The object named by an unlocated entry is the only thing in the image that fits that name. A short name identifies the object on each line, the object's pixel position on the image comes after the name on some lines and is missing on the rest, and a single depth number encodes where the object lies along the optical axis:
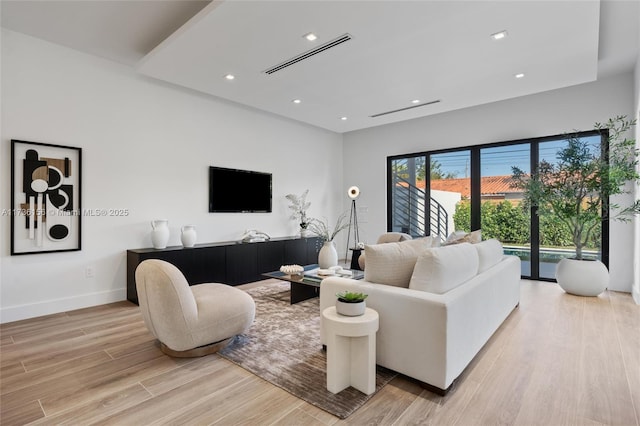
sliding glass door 5.05
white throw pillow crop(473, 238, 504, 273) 2.84
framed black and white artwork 3.37
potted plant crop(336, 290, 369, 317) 2.01
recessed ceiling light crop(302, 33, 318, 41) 3.03
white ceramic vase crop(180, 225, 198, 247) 4.43
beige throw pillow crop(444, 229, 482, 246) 3.41
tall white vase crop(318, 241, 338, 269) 3.99
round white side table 1.94
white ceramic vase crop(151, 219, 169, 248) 4.12
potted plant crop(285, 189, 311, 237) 6.26
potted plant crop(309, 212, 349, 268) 3.99
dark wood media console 4.02
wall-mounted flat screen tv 5.10
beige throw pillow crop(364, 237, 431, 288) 2.33
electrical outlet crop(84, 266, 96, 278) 3.81
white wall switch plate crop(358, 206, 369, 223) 7.17
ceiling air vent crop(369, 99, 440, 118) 5.01
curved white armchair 2.36
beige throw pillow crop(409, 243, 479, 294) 2.12
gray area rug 1.95
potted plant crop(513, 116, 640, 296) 4.02
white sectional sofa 1.95
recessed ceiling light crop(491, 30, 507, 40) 3.02
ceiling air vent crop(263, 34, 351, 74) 3.12
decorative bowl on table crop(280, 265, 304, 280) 3.86
